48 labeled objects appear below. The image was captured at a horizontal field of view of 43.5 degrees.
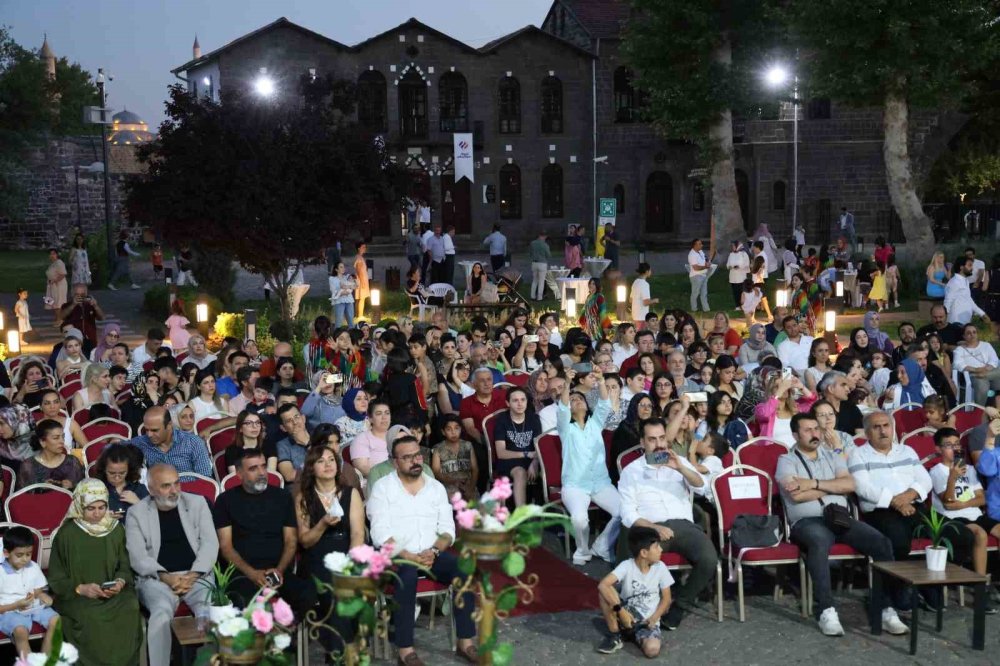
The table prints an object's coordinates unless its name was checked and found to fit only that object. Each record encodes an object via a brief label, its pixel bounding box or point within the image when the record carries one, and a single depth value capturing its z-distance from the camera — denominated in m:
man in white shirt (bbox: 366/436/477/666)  7.50
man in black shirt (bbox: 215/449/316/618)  7.32
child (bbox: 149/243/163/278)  33.34
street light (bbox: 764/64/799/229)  31.20
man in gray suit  7.13
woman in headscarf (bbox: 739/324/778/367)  12.95
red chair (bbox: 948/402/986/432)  10.46
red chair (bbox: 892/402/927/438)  10.76
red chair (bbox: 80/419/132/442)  9.95
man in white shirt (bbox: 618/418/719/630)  8.04
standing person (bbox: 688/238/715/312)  23.48
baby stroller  21.79
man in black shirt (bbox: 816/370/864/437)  10.35
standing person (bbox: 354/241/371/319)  20.50
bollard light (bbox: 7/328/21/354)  15.66
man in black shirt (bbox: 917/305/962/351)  13.94
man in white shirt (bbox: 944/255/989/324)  17.17
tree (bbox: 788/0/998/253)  24.80
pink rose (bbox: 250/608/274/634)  4.41
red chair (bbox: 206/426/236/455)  9.73
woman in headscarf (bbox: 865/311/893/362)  13.87
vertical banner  40.10
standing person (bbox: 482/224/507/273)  28.08
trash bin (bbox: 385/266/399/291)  28.09
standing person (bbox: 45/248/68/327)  23.94
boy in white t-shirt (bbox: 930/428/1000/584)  8.53
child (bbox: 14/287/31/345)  18.97
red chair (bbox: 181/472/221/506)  8.15
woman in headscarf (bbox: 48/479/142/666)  6.84
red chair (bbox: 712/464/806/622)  8.06
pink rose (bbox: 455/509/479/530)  4.34
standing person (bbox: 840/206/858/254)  38.22
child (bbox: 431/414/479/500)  9.33
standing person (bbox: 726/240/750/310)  23.28
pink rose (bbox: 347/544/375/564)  4.42
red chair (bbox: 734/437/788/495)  8.88
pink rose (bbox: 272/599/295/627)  4.44
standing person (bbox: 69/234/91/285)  28.56
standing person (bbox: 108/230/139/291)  31.58
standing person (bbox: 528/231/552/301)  25.56
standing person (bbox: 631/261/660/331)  18.27
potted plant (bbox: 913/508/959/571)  7.65
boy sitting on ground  7.53
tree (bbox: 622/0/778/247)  30.44
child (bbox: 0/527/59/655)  6.91
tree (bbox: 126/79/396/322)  17.30
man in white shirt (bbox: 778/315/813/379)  13.23
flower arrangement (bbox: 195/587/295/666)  4.43
